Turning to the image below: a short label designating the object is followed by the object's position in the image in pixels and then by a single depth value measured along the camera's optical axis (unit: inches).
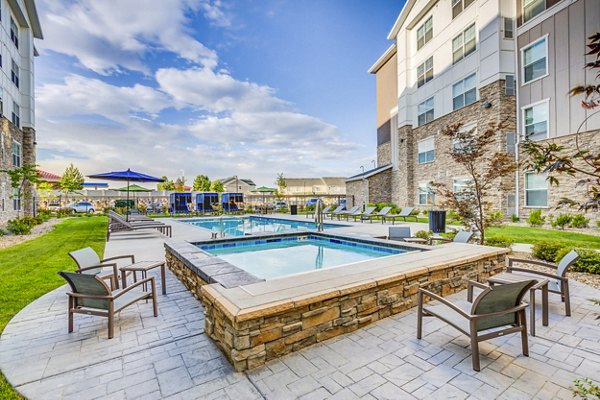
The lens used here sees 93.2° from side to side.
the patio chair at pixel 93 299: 115.6
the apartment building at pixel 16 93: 496.4
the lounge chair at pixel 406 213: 557.9
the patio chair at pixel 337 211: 677.9
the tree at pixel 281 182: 1973.4
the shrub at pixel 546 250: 226.6
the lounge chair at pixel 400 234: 270.4
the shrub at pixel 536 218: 435.2
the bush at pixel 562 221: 403.4
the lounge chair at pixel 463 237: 228.5
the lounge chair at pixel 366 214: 587.0
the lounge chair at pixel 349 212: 649.0
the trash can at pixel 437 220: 344.5
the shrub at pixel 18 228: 419.2
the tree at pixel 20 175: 475.9
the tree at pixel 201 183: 1900.8
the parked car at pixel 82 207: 1031.8
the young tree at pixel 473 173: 255.4
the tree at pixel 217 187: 1738.7
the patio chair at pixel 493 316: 91.3
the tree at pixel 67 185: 944.9
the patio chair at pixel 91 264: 158.6
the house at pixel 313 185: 2346.2
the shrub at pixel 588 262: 196.2
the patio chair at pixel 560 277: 133.7
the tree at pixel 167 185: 1949.6
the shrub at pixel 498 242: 264.5
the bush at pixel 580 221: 390.4
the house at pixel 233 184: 2060.0
